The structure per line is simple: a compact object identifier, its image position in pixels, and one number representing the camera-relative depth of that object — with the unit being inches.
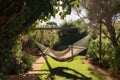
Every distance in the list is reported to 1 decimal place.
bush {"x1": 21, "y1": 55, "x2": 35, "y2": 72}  210.6
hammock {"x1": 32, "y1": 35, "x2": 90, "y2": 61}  214.7
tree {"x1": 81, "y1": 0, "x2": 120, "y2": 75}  297.6
